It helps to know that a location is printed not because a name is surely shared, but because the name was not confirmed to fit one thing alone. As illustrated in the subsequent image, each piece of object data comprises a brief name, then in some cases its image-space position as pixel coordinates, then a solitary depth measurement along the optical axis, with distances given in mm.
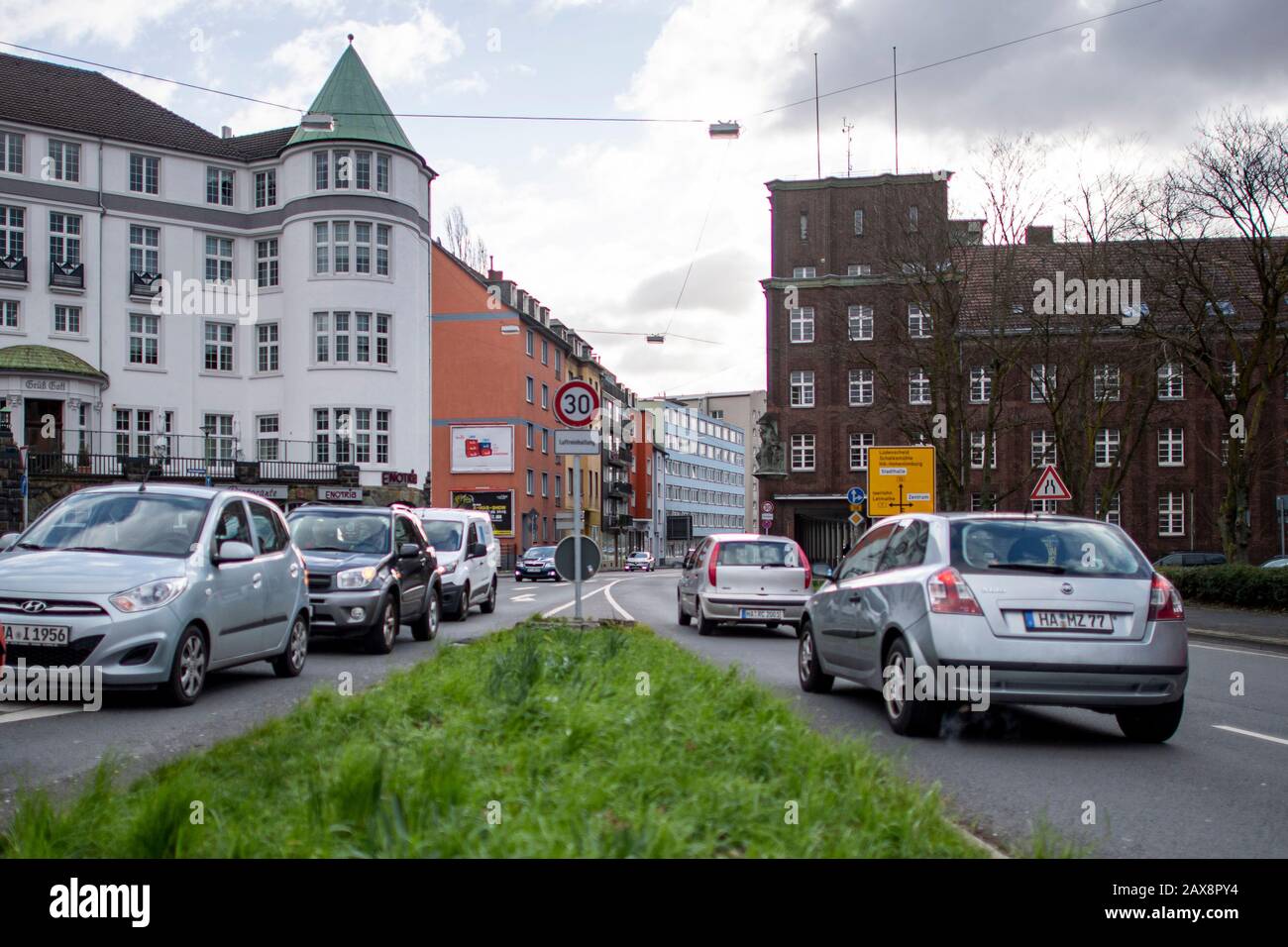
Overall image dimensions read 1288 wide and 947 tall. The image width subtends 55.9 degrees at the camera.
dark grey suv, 13938
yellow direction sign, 35688
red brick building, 41000
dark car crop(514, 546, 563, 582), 49469
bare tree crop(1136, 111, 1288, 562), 27578
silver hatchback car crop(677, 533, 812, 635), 18406
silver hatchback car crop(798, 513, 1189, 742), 7984
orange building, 64188
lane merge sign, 24750
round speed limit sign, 14688
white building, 47469
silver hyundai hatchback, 8727
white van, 20719
